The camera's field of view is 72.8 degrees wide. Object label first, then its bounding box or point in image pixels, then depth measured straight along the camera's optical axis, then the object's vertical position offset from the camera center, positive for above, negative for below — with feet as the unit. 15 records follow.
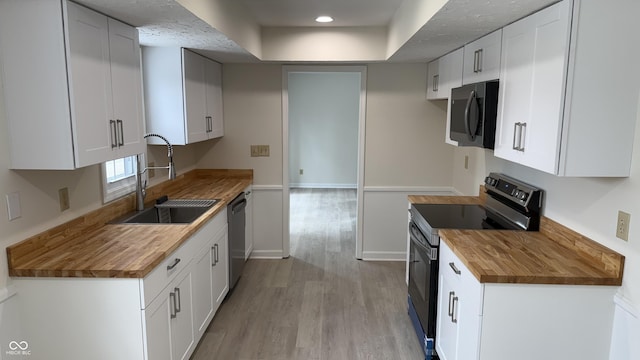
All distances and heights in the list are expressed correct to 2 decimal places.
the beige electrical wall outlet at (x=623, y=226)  6.01 -1.42
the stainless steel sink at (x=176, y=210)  10.44 -2.22
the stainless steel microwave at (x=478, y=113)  8.15 +0.17
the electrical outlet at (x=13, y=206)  6.33 -1.30
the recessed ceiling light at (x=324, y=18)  12.15 +2.88
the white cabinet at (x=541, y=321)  6.26 -2.88
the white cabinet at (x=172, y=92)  10.68 +0.68
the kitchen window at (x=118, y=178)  8.96 -1.33
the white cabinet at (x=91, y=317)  6.38 -2.94
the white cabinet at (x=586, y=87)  5.75 +0.50
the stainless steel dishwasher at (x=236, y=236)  11.87 -3.31
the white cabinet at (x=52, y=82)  5.97 +0.51
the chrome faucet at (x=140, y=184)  9.84 -1.51
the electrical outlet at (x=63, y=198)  7.48 -1.38
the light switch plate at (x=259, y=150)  15.05 -1.03
